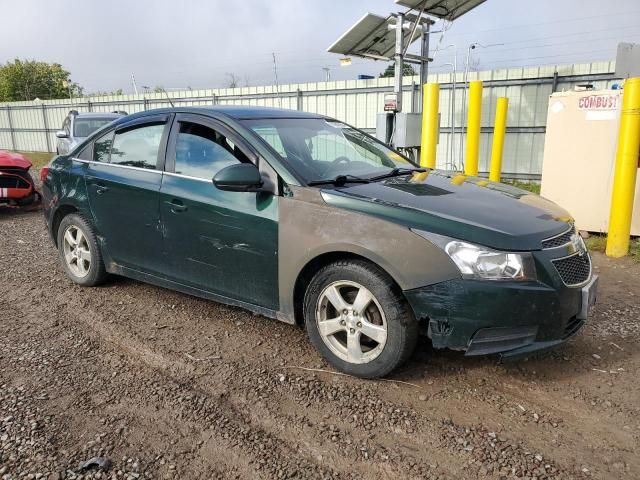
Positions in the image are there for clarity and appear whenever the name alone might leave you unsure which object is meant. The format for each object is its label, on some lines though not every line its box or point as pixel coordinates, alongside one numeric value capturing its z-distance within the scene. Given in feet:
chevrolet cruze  9.33
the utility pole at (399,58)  27.58
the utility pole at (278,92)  51.78
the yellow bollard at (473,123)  28.99
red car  27.45
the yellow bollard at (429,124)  27.53
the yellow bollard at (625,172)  19.04
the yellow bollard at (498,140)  30.91
